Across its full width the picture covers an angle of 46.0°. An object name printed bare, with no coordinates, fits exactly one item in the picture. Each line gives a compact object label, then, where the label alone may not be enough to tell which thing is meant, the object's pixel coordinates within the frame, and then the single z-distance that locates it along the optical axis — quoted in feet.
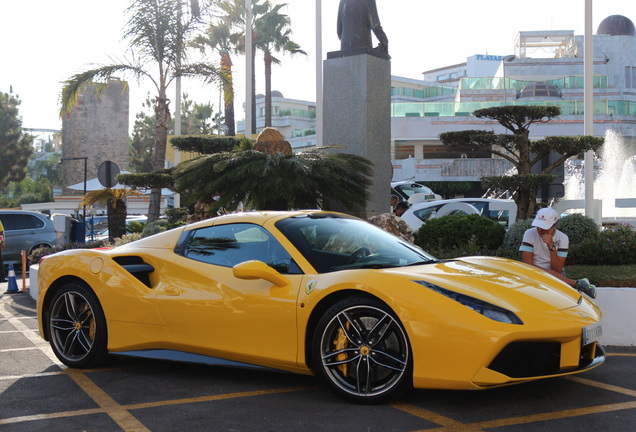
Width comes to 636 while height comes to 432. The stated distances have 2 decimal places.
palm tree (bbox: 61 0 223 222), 62.01
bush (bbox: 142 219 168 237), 47.57
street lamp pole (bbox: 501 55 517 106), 183.03
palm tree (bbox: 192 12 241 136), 131.85
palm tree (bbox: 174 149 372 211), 32.07
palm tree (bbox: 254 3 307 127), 144.15
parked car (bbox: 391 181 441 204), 100.99
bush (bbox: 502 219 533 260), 33.54
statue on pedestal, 41.01
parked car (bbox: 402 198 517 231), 47.54
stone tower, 196.75
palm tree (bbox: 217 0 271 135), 67.05
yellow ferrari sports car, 14.96
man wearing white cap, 23.73
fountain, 101.67
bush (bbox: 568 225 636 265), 32.07
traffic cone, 44.50
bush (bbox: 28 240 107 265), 55.14
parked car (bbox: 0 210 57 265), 63.77
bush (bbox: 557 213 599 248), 33.91
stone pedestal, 39.63
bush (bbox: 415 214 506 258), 35.06
